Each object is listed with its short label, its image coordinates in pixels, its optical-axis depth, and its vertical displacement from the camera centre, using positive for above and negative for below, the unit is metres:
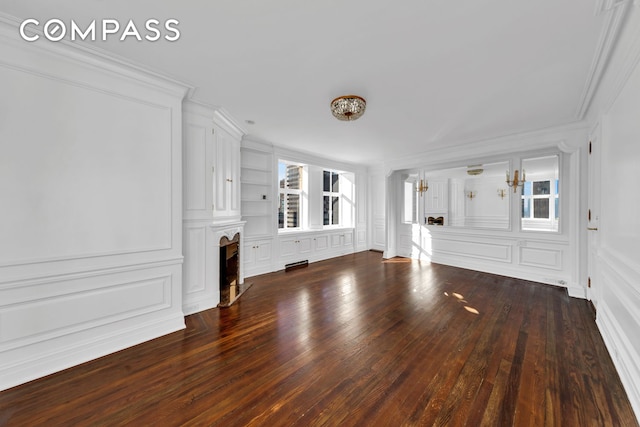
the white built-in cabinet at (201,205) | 2.81 +0.09
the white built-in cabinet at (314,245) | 5.16 -0.82
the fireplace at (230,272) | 3.34 -0.94
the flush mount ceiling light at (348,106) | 2.56 +1.16
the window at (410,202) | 5.85 +0.25
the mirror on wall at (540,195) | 3.95 +0.29
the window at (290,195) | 5.70 +0.43
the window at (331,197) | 6.64 +0.42
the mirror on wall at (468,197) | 4.57 +0.32
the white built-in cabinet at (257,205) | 4.50 +0.14
